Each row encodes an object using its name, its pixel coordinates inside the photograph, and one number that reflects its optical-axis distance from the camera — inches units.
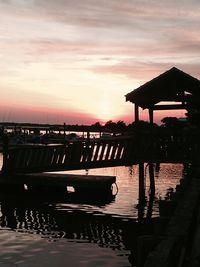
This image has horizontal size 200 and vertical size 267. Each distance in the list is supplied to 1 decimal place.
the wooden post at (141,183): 859.1
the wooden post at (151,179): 968.8
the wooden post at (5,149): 907.5
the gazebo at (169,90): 839.1
